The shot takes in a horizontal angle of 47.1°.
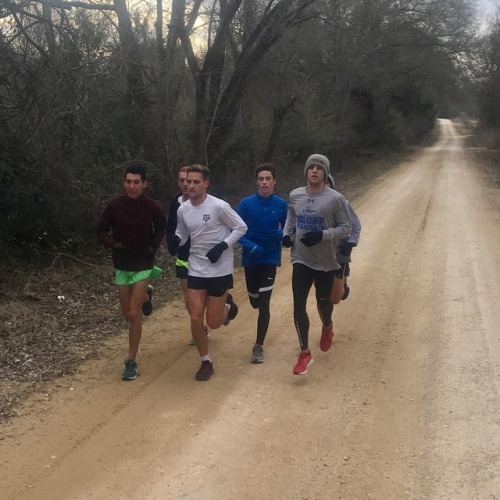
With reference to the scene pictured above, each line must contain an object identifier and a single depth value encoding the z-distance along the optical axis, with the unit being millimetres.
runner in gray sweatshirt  5344
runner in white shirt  5273
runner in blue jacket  5723
